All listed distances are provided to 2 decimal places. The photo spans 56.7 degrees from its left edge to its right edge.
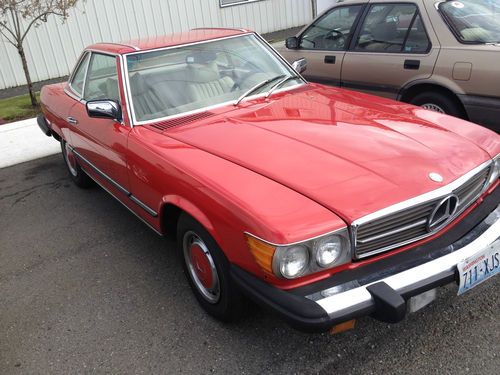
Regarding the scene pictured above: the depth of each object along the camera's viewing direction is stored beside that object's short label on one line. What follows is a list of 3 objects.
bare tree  7.65
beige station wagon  4.30
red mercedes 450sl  2.07
